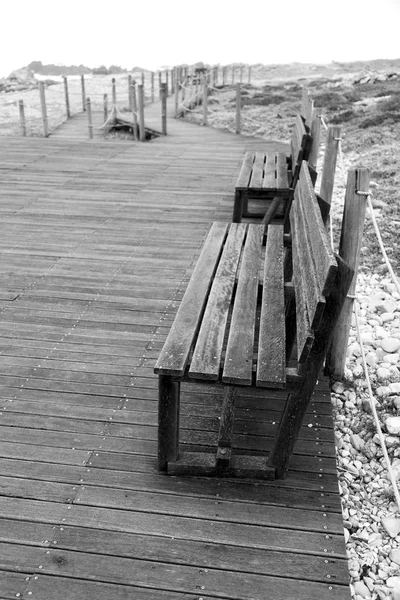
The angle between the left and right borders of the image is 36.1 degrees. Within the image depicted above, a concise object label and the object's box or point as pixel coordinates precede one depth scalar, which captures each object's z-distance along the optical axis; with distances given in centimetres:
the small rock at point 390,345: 447
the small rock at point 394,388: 388
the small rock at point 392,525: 273
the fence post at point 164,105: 1172
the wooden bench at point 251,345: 256
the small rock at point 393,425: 351
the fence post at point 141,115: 1195
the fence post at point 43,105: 1259
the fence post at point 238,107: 1232
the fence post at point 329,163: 445
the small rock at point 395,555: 258
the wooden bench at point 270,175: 589
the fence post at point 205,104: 1332
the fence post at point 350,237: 328
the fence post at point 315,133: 591
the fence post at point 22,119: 1299
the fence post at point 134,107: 1330
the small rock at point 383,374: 407
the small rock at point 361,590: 241
